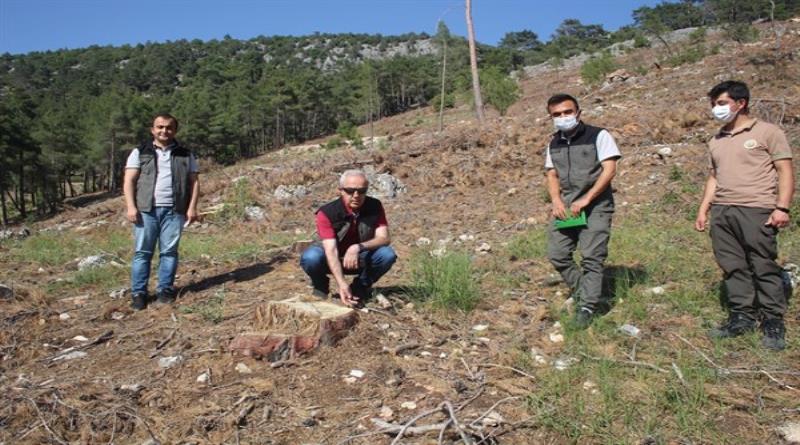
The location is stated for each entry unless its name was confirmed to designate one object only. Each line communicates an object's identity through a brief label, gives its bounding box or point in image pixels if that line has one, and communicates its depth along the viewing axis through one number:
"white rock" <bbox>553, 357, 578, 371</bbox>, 2.80
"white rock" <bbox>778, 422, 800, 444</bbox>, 2.06
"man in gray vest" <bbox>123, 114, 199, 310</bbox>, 4.10
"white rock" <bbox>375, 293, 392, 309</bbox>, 3.68
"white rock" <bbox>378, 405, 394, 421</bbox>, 2.39
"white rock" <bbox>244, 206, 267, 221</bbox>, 8.66
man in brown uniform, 2.82
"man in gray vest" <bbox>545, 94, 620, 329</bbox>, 3.21
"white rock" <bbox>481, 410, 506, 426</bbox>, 2.29
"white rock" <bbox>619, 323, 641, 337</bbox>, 3.16
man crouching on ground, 3.42
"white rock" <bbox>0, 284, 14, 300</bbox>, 4.32
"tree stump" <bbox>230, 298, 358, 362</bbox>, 2.96
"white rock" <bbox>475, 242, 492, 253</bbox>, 5.58
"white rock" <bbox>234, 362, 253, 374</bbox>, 2.87
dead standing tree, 16.88
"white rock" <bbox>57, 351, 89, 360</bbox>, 3.22
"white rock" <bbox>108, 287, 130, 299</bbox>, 4.57
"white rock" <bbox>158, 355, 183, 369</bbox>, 2.97
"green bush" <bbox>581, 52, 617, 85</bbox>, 19.70
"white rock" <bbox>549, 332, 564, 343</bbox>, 3.20
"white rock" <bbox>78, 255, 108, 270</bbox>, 5.73
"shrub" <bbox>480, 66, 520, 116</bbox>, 20.02
